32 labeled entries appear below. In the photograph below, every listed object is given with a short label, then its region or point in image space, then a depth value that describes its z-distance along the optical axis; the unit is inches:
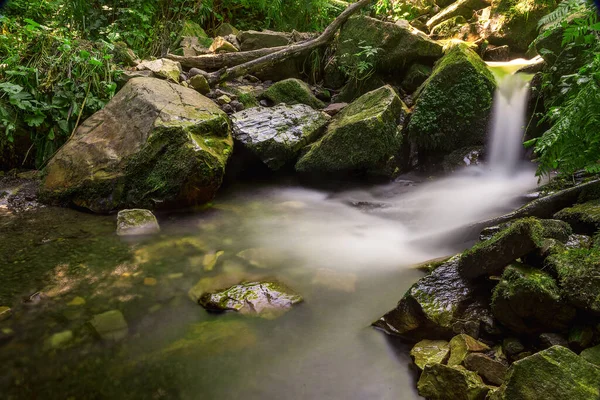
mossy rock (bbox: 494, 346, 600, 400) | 60.1
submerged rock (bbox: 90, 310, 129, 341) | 97.5
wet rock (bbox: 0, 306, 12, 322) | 100.4
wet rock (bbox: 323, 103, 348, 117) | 252.3
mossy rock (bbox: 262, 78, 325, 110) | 259.0
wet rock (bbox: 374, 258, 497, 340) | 91.4
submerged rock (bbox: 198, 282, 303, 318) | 109.1
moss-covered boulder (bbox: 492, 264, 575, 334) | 78.2
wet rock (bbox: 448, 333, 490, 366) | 82.5
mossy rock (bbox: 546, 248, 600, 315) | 74.0
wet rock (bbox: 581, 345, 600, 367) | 68.5
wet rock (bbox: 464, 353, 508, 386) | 75.9
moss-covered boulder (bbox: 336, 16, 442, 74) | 265.0
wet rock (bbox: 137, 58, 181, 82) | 231.0
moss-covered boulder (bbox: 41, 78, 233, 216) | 172.9
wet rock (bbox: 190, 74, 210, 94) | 243.3
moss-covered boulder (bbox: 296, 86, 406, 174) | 207.9
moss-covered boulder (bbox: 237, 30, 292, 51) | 309.6
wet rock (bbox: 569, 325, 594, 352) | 75.0
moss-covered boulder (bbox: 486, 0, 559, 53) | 284.5
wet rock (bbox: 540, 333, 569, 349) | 77.5
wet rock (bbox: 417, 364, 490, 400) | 72.2
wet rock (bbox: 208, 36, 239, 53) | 296.8
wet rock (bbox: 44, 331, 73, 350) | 92.5
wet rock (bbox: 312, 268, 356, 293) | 123.8
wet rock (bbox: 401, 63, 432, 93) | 263.9
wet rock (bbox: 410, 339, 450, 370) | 85.8
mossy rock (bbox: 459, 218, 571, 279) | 89.7
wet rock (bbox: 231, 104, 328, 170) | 214.4
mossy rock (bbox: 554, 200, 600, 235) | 108.2
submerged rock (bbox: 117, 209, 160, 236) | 153.4
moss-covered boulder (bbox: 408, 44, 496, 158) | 220.2
